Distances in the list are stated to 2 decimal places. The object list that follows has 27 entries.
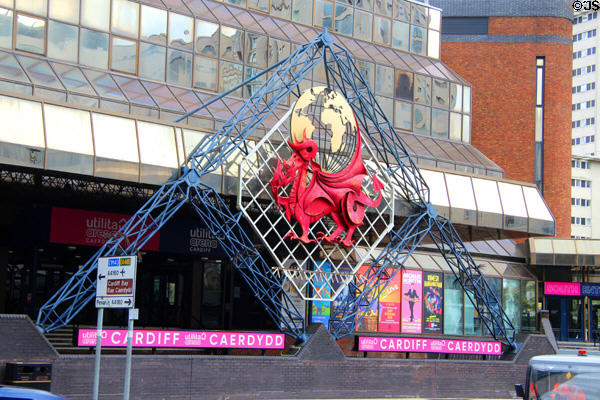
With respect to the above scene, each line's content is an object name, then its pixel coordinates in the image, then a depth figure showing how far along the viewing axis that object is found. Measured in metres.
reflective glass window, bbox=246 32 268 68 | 31.62
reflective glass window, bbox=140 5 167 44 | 28.65
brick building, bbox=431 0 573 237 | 55.16
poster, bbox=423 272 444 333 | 38.03
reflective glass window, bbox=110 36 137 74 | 27.78
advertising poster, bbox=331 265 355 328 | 26.58
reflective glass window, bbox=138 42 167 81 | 28.50
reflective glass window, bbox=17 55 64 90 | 25.17
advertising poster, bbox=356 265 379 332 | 34.96
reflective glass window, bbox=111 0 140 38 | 27.98
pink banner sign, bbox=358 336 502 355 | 27.10
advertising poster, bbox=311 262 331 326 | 32.31
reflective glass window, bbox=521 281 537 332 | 44.41
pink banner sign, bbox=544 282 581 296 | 50.97
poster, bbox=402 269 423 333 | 36.97
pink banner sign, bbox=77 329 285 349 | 20.69
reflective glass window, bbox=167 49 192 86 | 29.19
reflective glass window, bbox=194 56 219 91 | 29.97
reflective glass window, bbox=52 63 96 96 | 25.91
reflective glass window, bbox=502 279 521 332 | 43.09
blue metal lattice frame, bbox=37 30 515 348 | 23.28
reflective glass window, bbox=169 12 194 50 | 29.33
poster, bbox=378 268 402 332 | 36.00
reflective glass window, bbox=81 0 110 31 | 27.23
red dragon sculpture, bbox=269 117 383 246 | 25.69
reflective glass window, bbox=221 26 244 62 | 30.88
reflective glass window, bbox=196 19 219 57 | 30.08
